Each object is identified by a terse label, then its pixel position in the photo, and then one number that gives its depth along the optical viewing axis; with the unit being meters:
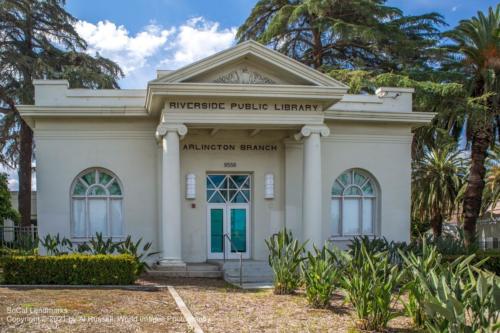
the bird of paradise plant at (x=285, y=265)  11.96
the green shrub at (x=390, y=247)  14.51
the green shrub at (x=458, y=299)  6.50
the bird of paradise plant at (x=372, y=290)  8.36
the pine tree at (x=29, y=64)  26.97
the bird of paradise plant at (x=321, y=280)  10.23
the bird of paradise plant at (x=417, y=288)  8.18
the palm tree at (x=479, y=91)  20.33
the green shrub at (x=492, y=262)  16.05
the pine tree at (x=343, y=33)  27.70
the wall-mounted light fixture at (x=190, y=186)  17.58
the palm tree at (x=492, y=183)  32.88
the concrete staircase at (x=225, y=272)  15.23
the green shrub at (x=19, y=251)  14.35
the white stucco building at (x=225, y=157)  15.82
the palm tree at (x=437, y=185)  32.41
